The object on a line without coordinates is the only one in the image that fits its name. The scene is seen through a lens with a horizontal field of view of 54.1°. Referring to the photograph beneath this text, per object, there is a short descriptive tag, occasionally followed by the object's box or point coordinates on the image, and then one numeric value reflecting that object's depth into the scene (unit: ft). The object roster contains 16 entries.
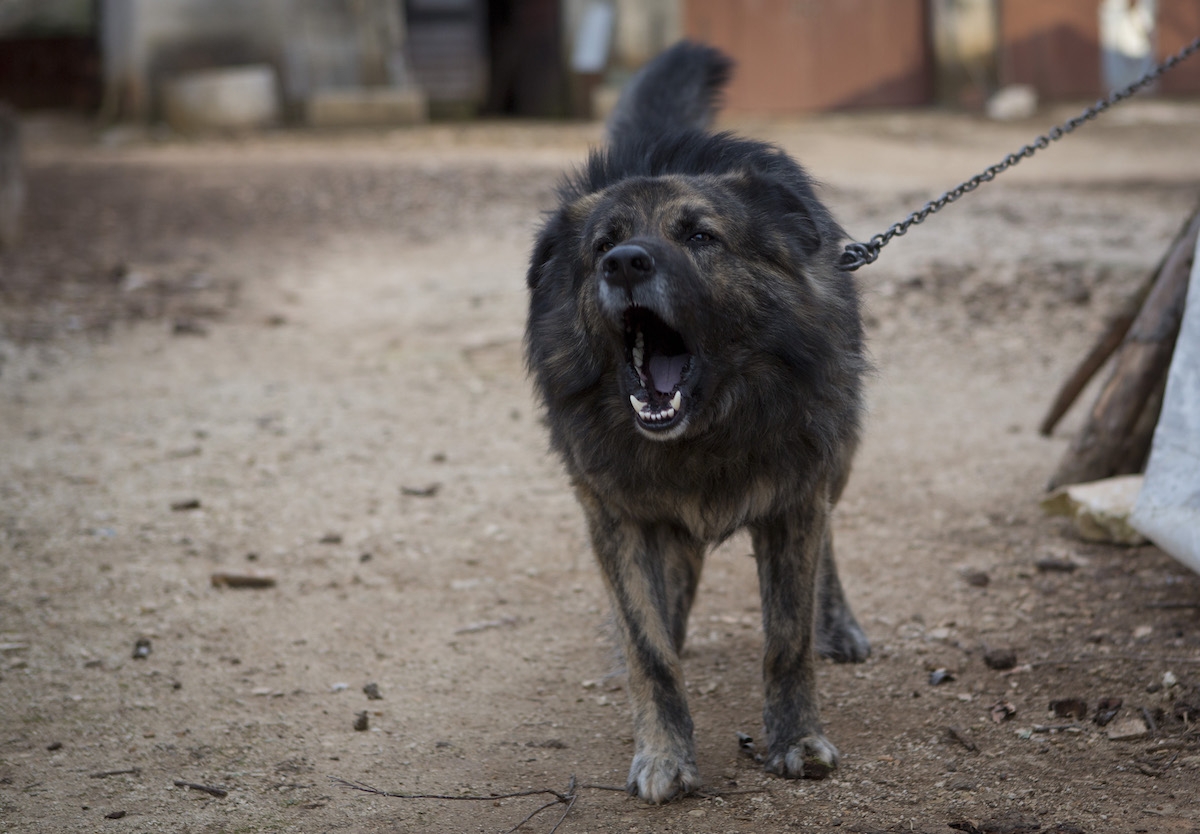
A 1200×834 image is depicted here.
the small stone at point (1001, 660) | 12.59
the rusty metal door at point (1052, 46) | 57.41
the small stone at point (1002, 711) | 11.56
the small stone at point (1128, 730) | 10.89
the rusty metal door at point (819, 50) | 57.31
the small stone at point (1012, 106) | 54.75
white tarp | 12.26
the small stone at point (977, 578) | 14.79
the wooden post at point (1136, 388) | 15.30
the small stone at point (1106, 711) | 11.21
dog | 10.54
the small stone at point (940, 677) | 12.48
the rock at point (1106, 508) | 15.01
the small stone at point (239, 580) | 15.56
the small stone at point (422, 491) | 18.61
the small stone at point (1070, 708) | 11.43
